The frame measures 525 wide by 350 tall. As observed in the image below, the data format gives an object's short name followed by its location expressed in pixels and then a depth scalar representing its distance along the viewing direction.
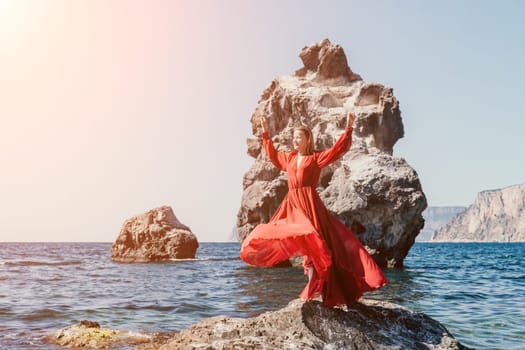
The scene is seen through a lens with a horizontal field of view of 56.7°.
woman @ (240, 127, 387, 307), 6.30
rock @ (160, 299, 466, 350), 5.73
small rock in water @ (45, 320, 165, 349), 8.71
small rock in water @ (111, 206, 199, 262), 42.56
